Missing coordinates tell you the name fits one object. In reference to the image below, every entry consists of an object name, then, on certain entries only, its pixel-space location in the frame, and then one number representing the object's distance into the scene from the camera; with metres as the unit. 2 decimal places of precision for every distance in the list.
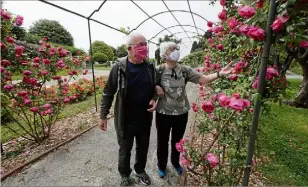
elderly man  2.37
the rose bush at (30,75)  3.27
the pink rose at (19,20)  3.40
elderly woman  2.51
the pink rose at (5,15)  3.12
